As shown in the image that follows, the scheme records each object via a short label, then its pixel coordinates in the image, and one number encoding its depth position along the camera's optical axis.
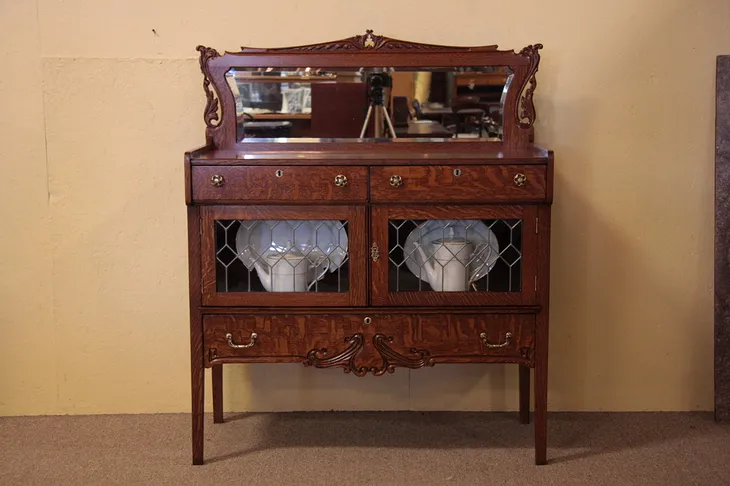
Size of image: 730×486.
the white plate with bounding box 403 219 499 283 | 2.69
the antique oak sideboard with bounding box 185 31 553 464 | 2.63
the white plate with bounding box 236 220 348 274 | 2.68
